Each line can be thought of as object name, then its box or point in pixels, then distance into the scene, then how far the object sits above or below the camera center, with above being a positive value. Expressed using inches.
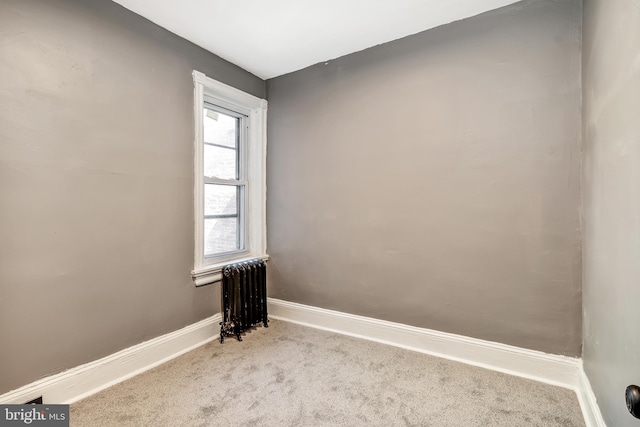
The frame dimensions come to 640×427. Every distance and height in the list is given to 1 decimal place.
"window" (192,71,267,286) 99.8 +13.2
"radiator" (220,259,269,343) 104.3 -32.0
